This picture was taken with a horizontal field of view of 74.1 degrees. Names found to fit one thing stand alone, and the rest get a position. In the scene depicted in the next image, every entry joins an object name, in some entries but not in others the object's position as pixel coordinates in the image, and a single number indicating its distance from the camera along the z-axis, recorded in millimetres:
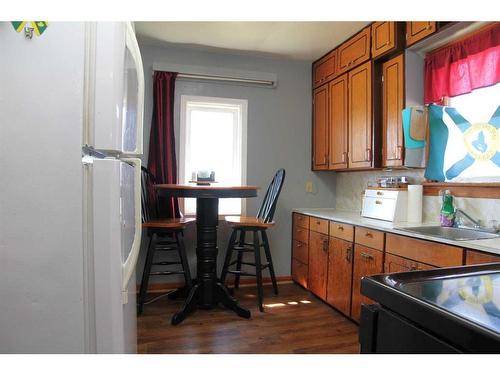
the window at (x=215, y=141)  3436
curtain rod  3346
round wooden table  2609
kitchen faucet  2067
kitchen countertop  1570
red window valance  2064
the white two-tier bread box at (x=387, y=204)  2479
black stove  461
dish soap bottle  2232
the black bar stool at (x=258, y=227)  2764
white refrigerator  802
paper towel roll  2479
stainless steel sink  2002
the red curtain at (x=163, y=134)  3256
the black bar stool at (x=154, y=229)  2711
